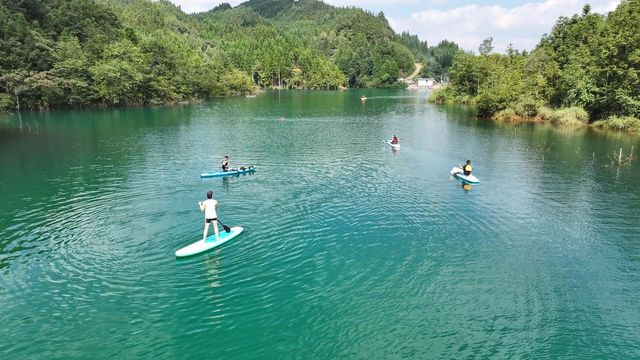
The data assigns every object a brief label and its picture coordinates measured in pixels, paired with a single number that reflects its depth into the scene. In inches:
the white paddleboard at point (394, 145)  2088.3
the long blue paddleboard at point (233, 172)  1472.7
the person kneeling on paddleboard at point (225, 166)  1501.0
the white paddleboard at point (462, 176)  1441.9
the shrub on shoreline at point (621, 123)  2500.0
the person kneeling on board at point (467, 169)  1469.2
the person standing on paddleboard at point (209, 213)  903.2
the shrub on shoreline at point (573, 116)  2768.2
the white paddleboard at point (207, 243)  867.4
